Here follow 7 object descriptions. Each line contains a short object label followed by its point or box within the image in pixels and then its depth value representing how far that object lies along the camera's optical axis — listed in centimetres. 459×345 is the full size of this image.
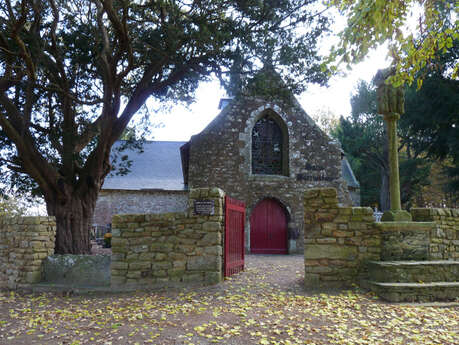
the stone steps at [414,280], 561
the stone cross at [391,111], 686
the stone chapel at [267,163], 1330
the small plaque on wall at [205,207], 668
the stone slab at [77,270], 697
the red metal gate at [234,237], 718
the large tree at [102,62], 786
